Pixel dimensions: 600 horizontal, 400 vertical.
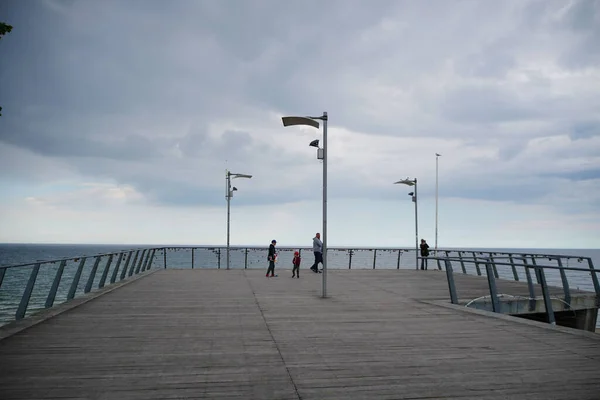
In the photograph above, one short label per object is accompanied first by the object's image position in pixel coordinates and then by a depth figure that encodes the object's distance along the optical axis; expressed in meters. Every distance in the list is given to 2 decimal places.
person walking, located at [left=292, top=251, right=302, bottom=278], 18.94
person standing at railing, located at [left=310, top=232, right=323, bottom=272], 21.21
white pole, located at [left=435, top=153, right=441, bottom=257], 41.49
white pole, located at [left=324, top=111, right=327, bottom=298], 12.07
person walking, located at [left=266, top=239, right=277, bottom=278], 19.31
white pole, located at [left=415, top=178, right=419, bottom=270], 25.65
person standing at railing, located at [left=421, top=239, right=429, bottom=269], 25.33
